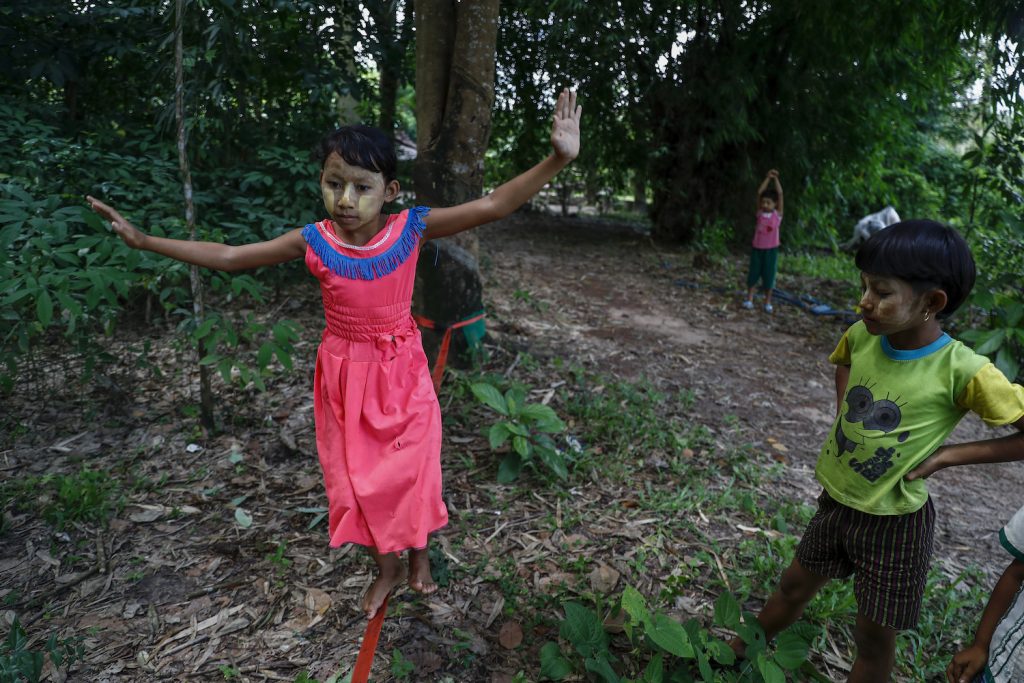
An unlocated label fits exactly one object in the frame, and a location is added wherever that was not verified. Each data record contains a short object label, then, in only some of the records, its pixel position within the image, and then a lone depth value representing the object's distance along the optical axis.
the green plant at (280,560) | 2.65
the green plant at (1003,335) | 4.62
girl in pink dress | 2.15
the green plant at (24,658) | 1.91
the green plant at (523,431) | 3.14
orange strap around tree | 3.22
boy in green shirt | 1.62
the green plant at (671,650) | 1.95
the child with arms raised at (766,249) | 7.09
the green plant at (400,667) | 2.13
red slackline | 2.01
